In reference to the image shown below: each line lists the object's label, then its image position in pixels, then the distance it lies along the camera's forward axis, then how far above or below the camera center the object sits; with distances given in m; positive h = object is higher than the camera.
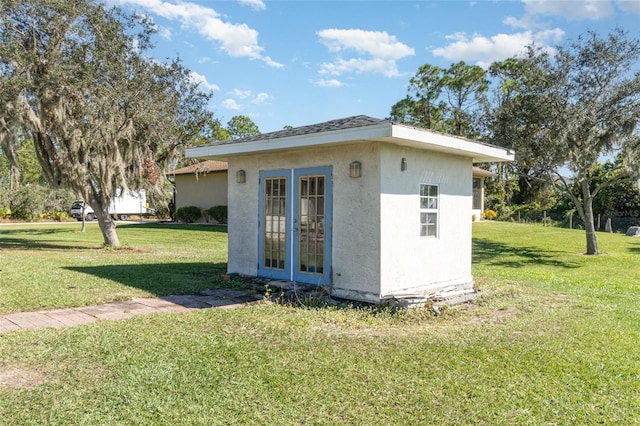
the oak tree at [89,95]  12.83 +3.35
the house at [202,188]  28.95 +1.68
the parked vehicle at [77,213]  34.81 +0.08
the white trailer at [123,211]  34.94 +0.25
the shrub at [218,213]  27.73 +0.07
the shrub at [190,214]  29.67 +0.01
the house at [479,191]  30.05 +1.50
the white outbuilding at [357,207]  7.08 +0.12
